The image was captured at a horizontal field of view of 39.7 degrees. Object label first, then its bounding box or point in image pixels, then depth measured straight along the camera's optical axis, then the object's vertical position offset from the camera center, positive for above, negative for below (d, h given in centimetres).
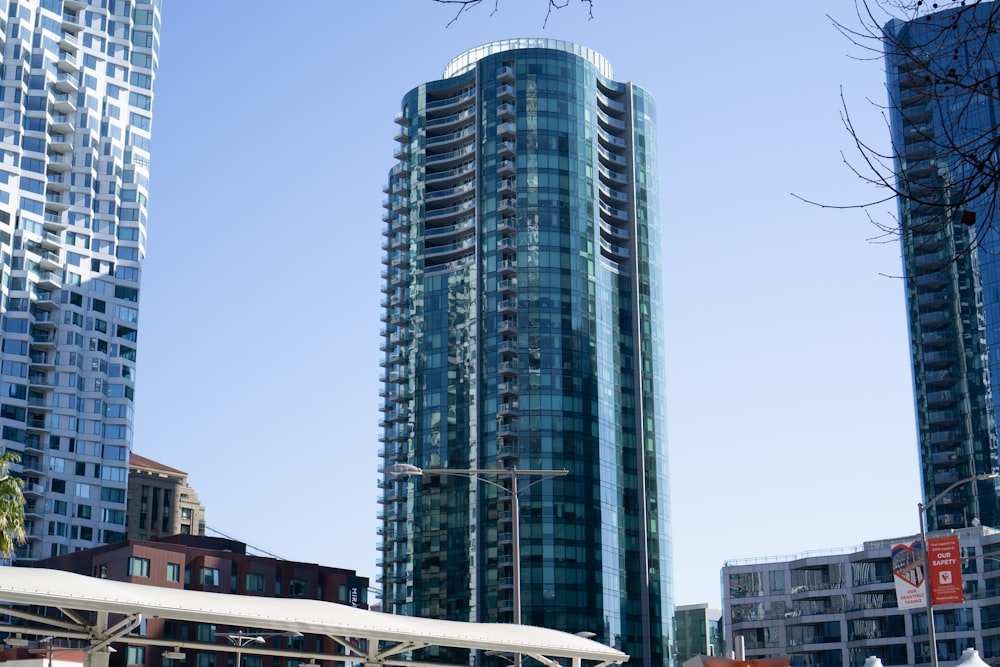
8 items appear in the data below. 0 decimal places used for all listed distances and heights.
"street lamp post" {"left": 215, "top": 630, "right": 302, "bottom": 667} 9659 +299
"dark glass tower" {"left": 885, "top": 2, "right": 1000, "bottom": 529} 17988 +4129
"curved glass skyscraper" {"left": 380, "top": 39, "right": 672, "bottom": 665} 16400 +4021
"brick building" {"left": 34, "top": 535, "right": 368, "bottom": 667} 11988 +947
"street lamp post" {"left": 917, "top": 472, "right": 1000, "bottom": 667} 4350 +257
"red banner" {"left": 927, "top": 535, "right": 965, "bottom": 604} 5892 +477
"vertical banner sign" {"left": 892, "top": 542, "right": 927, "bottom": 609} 4665 +311
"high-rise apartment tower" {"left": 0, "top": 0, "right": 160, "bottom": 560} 15225 +4773
